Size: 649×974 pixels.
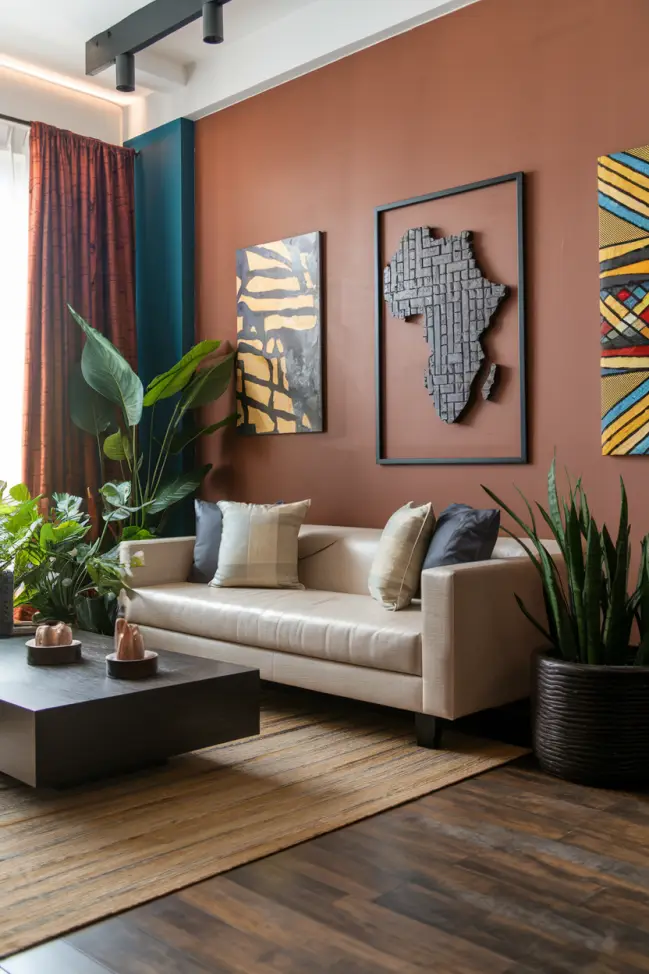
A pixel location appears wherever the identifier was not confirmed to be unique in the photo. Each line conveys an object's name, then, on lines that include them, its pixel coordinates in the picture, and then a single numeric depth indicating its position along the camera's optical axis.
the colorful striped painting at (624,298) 3.28
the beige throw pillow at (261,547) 3.88
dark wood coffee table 2.36
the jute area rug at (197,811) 1.93
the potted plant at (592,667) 2.58
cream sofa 2.85
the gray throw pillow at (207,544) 4.11
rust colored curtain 4.91
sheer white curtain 4.90
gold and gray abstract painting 4.52
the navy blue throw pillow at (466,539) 3.20
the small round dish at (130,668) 2.66
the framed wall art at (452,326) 3.73
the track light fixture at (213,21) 3.81
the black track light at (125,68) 4.44
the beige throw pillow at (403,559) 3.32
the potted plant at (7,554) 3.55
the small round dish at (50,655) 2.85
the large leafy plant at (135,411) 4.65
